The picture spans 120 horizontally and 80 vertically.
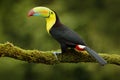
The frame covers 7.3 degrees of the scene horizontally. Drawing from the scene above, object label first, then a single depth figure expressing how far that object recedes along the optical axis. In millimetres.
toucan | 6914
